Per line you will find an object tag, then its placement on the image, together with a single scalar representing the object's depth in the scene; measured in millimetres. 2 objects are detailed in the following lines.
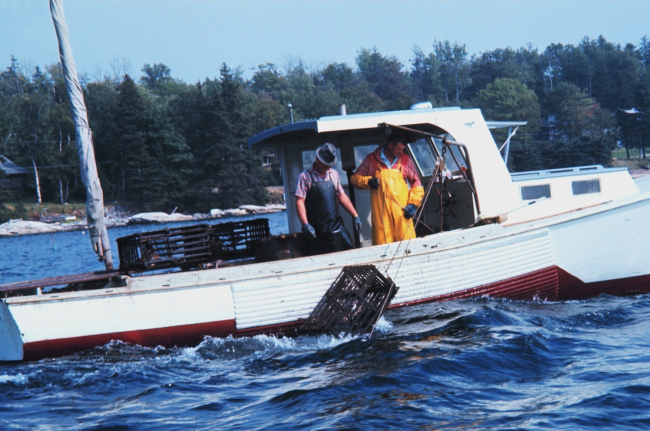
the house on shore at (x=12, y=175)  128875
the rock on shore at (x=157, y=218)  114562
